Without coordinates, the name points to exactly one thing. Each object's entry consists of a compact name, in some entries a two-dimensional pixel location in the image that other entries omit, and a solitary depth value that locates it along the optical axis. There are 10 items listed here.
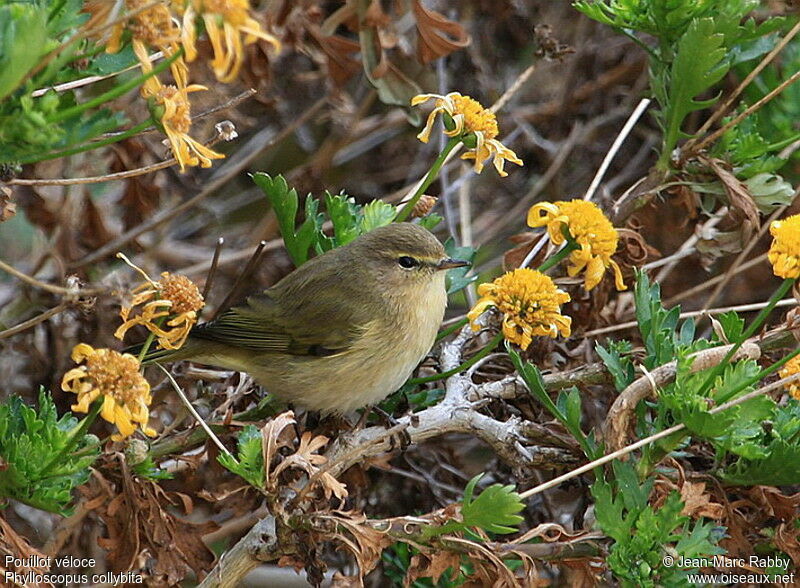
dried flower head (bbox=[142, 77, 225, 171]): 3.96
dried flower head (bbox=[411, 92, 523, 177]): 5.49
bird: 6.59
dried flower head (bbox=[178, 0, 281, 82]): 3.34
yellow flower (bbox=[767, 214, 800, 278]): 4.40
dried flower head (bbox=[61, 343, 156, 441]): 3.92
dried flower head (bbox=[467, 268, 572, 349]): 5.10
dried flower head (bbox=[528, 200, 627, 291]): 5.46
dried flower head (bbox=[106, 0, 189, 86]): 3.68
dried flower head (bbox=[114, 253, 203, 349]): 4.41
